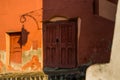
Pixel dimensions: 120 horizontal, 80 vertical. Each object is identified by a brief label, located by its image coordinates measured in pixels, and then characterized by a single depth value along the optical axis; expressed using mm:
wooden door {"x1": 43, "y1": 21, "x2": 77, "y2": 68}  11336
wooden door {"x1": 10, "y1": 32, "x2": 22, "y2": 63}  12656
